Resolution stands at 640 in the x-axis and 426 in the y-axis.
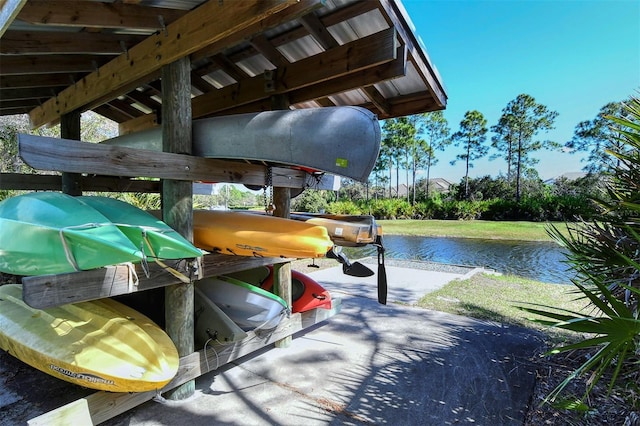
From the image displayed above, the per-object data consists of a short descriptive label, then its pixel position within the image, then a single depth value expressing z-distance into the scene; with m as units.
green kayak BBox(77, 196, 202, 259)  1.91
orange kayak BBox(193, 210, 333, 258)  2.27
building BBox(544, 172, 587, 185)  32.92
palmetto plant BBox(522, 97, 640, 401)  2.00
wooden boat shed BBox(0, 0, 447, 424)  1.92
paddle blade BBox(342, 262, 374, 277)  2.62
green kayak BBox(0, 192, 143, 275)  1.66
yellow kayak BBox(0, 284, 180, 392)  1.88
